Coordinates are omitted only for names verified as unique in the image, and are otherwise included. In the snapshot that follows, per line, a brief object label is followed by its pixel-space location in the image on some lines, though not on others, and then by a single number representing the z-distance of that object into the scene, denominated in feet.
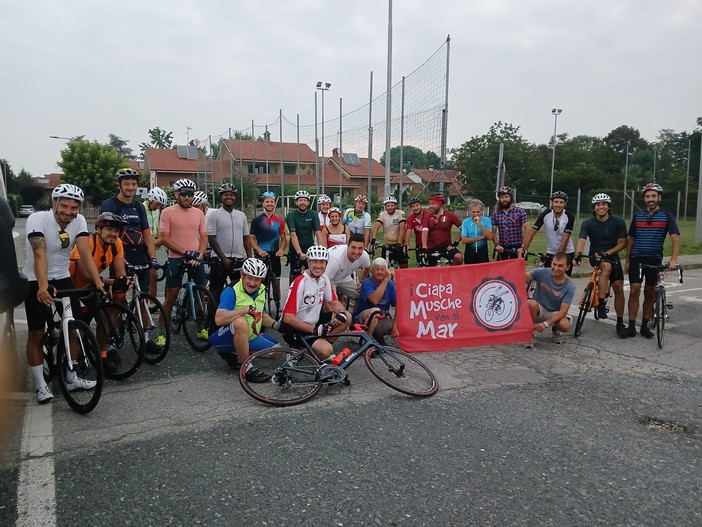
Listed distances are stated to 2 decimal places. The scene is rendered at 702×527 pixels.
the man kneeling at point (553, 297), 22.30
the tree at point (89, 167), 160.15
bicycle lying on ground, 16.08
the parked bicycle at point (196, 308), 20.65
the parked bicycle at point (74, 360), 14.53
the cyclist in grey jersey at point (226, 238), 23.15
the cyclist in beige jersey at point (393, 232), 29.63
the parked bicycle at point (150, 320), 18.86
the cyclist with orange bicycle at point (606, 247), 23.94
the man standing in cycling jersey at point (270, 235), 25.13
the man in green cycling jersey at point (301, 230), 25.57
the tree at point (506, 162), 163.02
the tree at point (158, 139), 310.65
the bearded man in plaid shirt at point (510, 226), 27.22
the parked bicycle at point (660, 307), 22.24
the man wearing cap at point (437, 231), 27.86
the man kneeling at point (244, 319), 17.19
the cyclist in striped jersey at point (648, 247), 23.11
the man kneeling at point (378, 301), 20.80
